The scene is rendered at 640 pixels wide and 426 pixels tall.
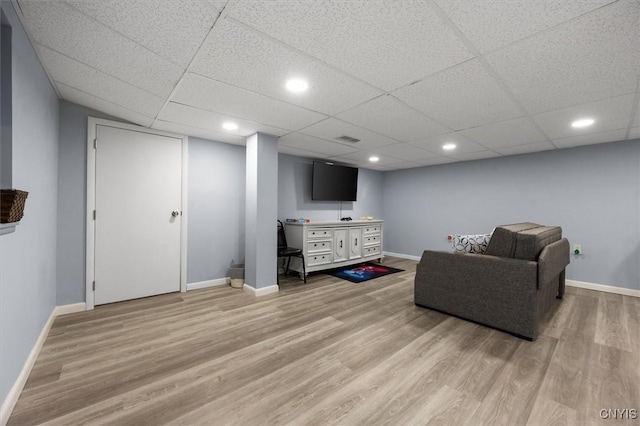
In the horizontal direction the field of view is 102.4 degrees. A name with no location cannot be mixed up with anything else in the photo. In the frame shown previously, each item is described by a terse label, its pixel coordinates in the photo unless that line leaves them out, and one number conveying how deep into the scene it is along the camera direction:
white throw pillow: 2.82
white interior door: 2.92
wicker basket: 1.21
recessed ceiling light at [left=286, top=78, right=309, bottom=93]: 2.02
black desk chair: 3.87
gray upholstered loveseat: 2.27
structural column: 3.39
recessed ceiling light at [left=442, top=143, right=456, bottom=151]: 3.90
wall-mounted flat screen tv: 5.02
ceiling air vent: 3.61
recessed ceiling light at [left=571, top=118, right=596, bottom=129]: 2.81
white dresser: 4.25
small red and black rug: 4.30
